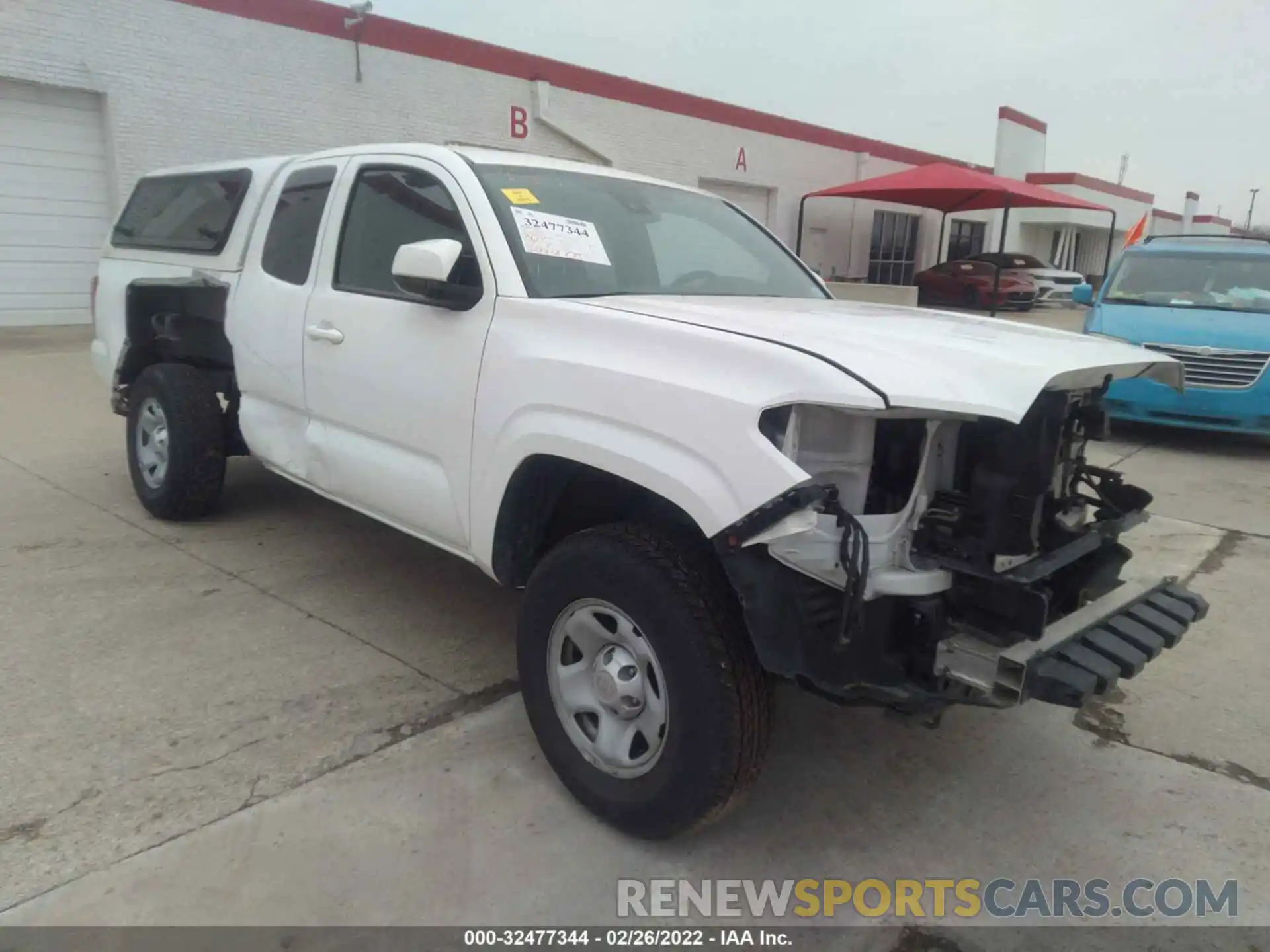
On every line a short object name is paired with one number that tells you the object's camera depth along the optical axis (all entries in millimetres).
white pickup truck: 2205
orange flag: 15648
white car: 24250
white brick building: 11805
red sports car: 21609
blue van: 7684
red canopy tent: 19750
